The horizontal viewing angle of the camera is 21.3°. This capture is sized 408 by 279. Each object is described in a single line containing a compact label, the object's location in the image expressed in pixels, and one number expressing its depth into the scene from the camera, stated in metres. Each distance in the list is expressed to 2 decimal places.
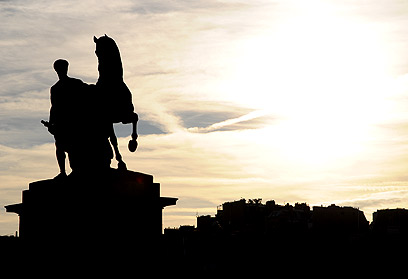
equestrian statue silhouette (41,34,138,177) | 24.11
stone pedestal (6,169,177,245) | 23.33
